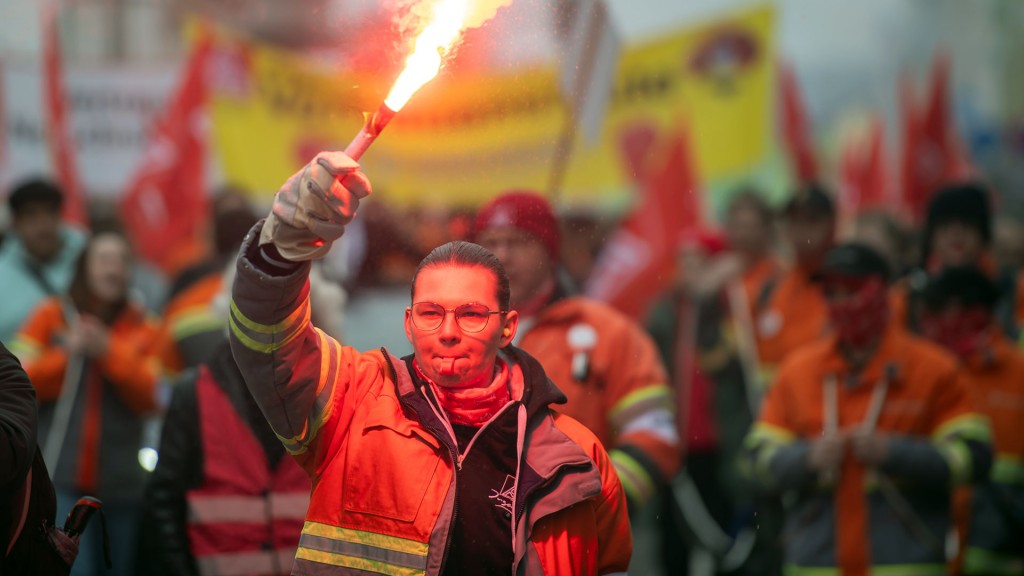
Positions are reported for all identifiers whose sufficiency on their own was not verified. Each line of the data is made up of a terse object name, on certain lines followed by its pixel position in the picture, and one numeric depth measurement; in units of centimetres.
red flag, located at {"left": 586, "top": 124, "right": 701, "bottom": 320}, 1762
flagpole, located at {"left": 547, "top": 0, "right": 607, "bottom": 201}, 851
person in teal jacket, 1296
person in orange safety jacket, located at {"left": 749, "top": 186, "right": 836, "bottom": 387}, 1482
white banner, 2008
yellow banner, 1798
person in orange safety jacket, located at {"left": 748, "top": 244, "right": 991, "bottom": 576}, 1070
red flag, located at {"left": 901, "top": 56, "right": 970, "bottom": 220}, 2405
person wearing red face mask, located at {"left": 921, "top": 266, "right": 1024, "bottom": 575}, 1280
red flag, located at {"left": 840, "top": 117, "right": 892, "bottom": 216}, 2550
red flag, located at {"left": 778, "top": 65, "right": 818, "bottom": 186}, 2373
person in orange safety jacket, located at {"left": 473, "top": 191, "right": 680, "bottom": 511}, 772
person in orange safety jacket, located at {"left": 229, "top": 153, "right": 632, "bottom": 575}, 592
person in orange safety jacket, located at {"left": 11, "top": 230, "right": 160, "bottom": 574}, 1252
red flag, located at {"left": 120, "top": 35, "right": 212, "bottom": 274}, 1905
